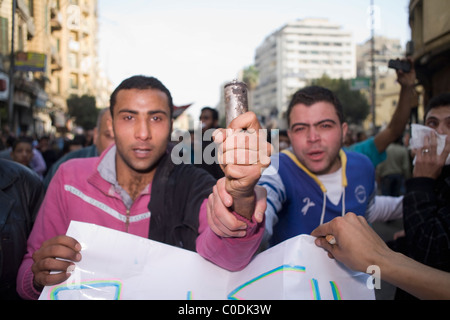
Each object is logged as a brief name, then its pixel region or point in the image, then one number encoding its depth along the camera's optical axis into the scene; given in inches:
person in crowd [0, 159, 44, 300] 77.4
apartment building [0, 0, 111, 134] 828.0
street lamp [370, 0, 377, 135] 937.2
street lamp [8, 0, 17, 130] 457.4
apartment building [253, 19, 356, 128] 4425.7
